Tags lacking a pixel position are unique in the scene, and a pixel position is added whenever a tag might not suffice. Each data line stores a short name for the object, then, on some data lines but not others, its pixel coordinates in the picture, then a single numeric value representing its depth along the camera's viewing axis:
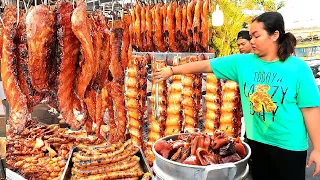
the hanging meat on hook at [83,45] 1.68
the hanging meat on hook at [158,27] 3.15
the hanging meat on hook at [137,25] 3.21
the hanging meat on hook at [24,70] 1.73
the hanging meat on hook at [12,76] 1.69
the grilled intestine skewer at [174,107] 3.39
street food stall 1.71
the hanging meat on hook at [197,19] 3.02
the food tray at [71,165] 2.55
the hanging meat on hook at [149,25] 3.19
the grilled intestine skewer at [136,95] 3.32
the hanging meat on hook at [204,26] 3.01
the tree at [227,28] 3.27
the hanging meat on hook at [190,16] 3.07
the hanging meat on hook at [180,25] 3.09
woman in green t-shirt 2.21
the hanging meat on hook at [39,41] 1.63
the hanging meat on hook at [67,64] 1.74
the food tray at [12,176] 2.51
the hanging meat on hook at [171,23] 3.09
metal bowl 1.54
